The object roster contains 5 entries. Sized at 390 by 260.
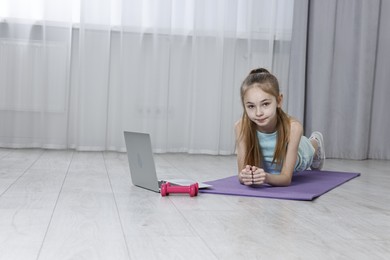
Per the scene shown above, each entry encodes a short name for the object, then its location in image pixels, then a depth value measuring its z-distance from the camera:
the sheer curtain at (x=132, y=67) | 3.68
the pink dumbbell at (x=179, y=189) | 1.98
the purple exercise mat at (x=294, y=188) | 2.05
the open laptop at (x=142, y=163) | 2.01
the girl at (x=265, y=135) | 2.25
